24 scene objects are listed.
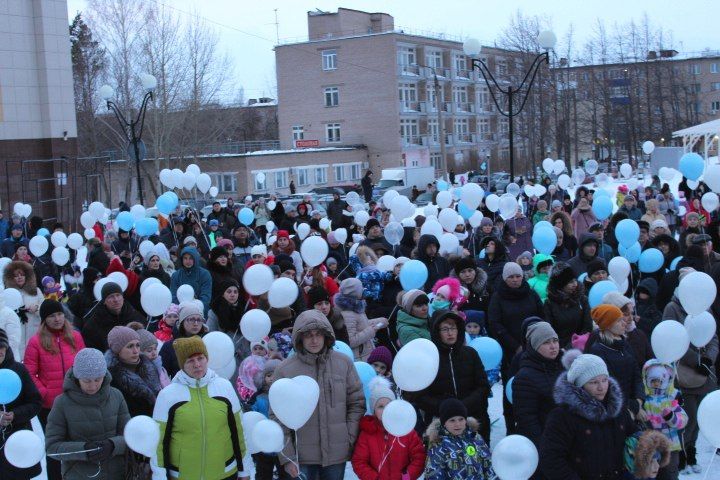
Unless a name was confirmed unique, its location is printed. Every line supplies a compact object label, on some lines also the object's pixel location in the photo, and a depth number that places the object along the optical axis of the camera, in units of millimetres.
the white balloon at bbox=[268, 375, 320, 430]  5129
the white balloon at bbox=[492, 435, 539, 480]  5016
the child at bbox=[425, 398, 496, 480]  5281
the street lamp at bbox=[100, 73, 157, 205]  20938
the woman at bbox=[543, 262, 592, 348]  7434
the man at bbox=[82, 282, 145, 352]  7570
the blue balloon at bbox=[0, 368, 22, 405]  5688
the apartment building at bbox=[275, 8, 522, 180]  58906
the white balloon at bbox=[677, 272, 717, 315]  6844
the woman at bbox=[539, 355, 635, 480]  4848
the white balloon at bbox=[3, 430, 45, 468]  5305
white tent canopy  41875
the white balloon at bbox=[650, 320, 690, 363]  6102
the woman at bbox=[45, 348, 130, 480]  5273
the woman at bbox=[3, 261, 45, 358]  8781
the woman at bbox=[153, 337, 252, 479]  5125
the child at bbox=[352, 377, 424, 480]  5445
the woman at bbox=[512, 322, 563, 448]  5637
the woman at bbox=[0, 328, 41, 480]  5855
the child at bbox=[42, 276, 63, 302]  10102
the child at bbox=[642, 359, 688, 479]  6008
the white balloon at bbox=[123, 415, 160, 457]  5105
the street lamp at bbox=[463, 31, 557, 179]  17953
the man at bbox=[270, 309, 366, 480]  5445
